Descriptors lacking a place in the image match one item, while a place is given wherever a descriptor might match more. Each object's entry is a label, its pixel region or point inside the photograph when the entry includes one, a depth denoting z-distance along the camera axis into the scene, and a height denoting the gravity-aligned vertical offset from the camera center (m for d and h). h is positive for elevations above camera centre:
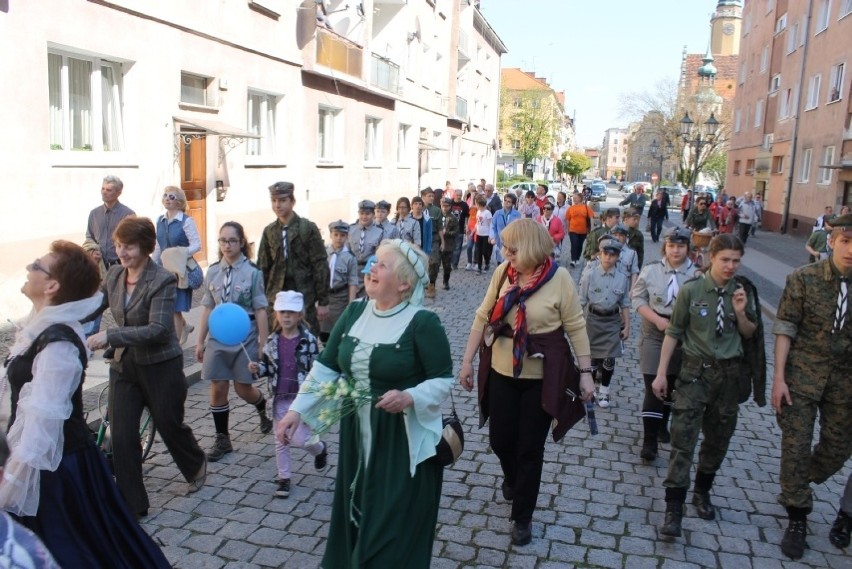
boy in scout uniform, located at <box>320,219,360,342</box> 7.15 -1.06
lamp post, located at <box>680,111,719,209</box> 28.06 +2.23
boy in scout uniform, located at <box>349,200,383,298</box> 8.77 -0.79
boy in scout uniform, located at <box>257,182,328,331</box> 6.25 -0.74
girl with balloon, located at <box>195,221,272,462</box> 5.22 -1.17
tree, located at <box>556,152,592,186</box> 87.25 +2.35
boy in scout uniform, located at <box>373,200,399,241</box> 9.11 -0.61
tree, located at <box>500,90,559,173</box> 61.69 +5.00
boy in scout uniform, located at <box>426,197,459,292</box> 13.05 -1.09
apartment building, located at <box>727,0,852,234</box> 24.39 +3.32
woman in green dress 3.13 -1.11
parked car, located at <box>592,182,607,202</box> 53.28 -0.40
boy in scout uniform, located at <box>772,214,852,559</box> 4.14 -1.07
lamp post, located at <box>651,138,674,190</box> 51.29 +2.64
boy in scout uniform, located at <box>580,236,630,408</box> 6.61 -1.13
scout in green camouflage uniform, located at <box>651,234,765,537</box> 4.36 -1.05
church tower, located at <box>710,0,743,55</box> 93.56 +20.93
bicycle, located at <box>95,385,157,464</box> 4.80 -1.85
